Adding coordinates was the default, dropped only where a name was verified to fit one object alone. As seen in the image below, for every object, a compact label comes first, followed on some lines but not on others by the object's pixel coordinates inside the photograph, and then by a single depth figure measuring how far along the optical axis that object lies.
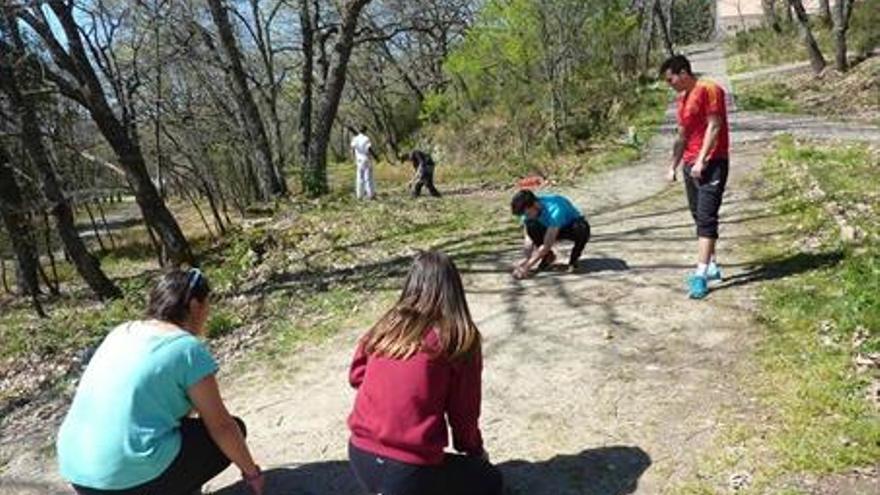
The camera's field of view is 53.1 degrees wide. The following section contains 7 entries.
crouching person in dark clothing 15.95
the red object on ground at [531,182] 14.34
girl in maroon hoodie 3.67
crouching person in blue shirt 7.36
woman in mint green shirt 3.76
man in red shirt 6.26
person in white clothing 16.34
